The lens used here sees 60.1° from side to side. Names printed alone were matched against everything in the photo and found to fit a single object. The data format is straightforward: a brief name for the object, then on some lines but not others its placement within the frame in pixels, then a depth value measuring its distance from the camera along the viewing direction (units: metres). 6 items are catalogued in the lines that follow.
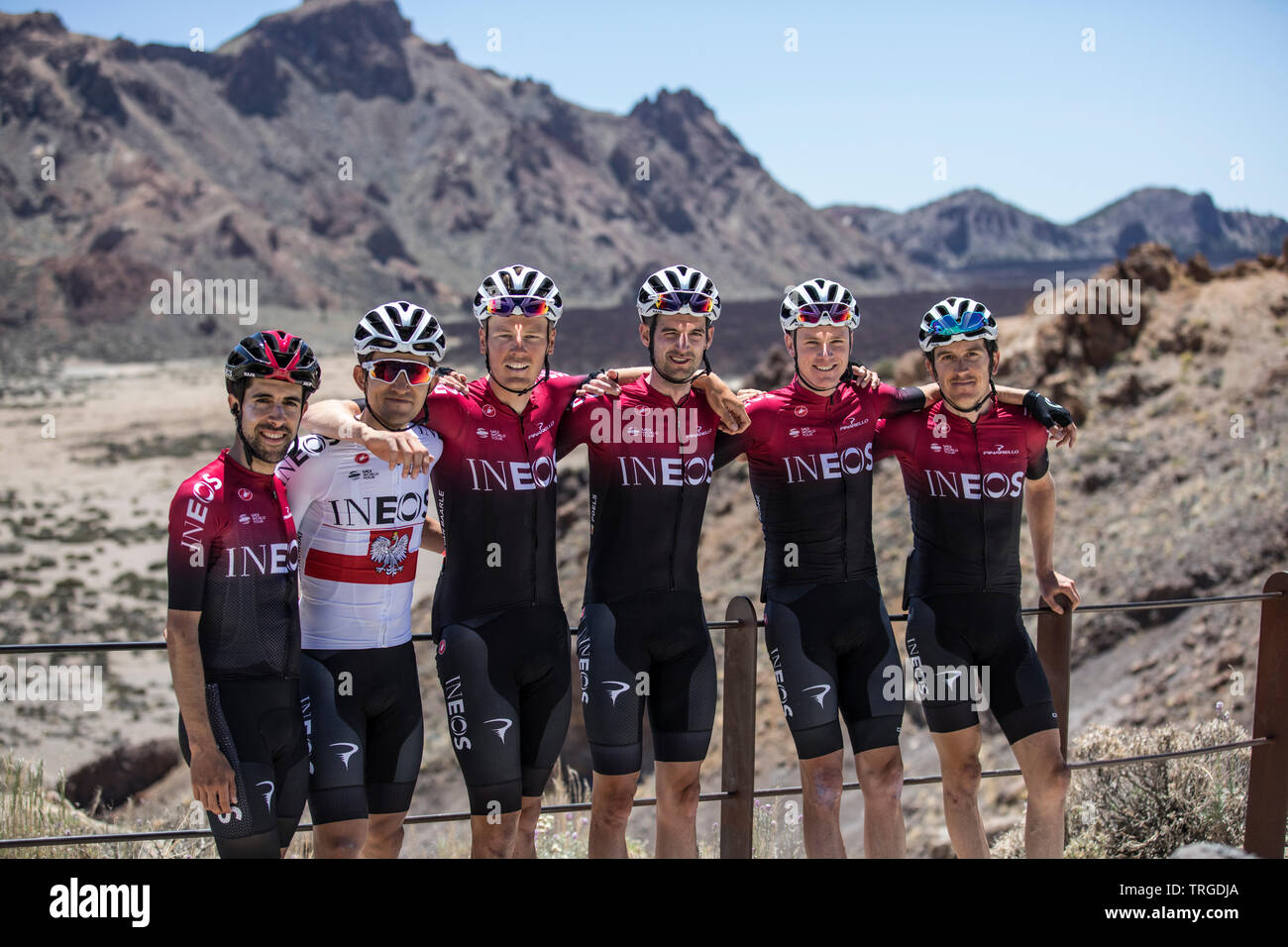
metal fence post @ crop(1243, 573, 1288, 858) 6.30
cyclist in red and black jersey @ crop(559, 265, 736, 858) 5.14
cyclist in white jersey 4.71
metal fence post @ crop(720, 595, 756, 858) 5.29
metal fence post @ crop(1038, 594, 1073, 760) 5.95
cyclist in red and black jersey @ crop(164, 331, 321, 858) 4.24
